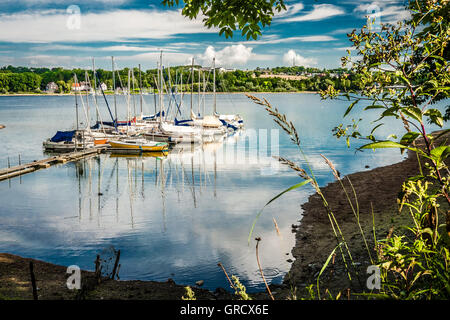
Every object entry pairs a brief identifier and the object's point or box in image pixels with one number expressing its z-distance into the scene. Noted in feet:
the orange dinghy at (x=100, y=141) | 143.54
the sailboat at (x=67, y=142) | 138.82
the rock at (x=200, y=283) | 37.29
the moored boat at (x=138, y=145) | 134.82
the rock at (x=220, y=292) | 33.00
